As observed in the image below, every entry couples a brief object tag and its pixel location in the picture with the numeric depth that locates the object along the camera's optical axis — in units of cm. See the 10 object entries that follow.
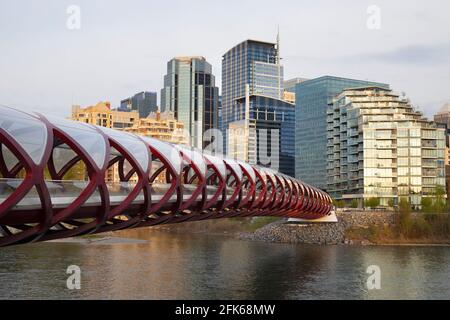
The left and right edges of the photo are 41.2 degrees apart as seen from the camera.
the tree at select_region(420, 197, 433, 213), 9350
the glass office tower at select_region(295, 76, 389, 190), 16762
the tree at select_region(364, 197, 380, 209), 10238
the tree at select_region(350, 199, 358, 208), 10692
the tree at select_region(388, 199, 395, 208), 10569
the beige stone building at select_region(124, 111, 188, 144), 17238
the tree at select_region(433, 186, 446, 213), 9265
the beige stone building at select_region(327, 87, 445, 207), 11188
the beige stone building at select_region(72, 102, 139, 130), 18100
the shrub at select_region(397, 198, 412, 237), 8600
